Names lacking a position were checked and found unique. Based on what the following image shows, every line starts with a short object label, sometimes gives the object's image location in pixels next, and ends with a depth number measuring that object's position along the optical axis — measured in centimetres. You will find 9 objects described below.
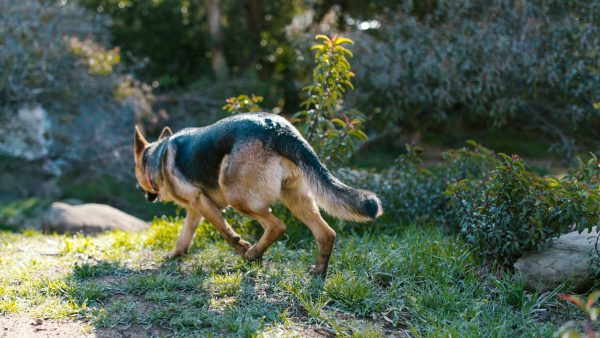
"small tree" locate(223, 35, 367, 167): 633
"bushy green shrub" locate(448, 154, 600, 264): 470
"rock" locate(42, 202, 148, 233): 867
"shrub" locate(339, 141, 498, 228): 713
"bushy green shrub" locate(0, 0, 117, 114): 1092
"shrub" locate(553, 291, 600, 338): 205
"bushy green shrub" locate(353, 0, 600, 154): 980
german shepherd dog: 466
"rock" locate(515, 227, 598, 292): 466
